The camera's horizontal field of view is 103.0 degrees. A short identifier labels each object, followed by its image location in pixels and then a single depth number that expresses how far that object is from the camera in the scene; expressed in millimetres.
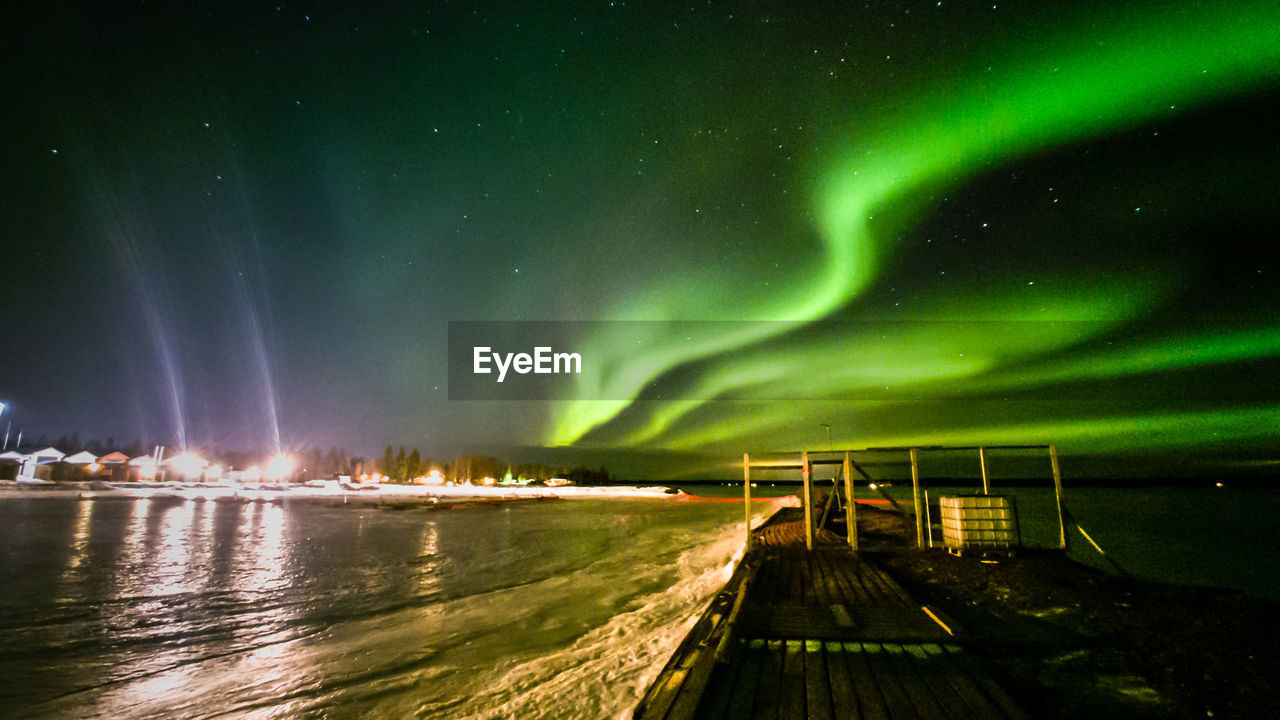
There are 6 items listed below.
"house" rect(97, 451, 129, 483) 101425
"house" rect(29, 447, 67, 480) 84625
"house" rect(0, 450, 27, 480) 81938
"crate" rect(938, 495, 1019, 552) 13570
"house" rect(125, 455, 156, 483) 105188
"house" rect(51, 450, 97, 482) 93500
